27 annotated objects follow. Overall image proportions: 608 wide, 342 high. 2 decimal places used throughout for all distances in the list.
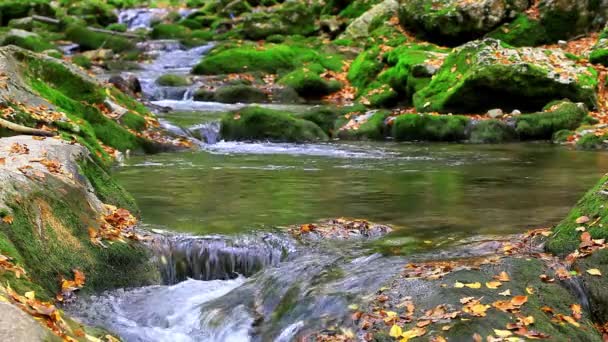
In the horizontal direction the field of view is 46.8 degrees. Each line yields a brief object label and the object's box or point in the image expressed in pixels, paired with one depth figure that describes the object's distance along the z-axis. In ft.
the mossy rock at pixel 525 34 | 70.85
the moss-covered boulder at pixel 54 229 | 18.42
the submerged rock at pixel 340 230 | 24.27
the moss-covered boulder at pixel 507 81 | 52.80
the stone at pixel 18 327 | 11.02
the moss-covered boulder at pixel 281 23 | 95.25
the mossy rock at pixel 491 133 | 50.08
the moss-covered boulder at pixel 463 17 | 71.31
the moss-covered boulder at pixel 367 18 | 86.07
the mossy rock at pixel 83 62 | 77.93
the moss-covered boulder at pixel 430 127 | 51.08
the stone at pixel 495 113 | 53.21
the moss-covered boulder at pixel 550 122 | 50.44
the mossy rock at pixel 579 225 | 19.42
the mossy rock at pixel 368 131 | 52.90
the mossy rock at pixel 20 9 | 114.01
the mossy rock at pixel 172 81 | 70.38
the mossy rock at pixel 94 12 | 122.48
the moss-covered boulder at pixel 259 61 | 77.36
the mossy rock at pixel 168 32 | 103.52
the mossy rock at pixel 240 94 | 67.10
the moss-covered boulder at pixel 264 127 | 51.37
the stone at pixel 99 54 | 85.66
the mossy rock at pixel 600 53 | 59.47
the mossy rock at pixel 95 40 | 93.25
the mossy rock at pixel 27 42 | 81.92
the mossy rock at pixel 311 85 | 69.00
